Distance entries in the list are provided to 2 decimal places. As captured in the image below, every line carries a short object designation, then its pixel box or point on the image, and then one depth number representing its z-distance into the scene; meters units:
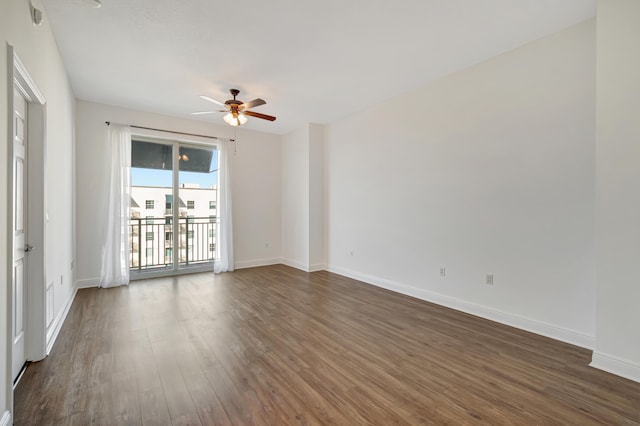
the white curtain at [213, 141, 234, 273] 5.69
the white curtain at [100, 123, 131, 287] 4.64
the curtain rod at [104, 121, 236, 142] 4.72
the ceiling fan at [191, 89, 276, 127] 3.93
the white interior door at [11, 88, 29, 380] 2.15
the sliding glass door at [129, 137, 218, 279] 5.26
